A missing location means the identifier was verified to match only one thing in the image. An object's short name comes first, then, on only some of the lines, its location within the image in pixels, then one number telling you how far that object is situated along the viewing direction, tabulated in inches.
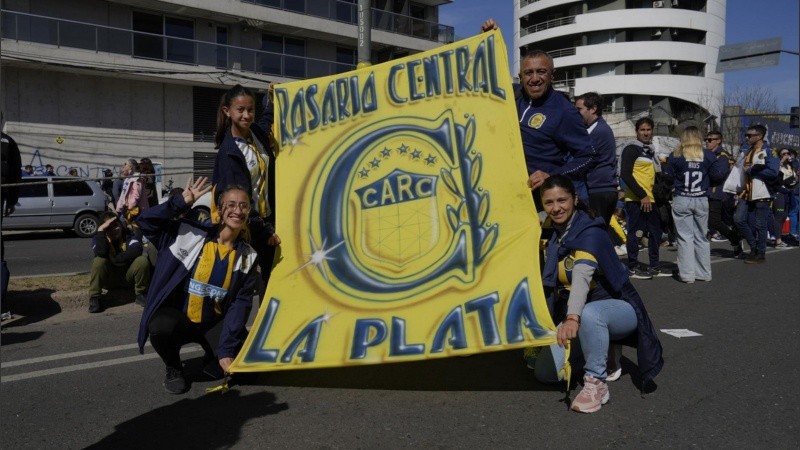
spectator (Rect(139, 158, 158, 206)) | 405.1
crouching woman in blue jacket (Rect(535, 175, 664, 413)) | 139.6
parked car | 640.4
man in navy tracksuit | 165.5
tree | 1533.0
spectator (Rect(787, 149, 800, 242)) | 498.9
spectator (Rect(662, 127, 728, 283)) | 299.3
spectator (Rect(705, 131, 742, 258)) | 400.5
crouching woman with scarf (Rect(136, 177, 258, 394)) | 152.2
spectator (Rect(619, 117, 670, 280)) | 307.4
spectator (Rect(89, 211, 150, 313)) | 244.1
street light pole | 344.5
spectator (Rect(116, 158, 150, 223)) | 359.9
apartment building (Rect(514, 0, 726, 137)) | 2014.0
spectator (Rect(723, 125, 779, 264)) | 370.6
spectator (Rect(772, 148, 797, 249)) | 459.8
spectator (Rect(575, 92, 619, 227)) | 244.2
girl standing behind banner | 164.1
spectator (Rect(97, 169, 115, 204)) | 736.3
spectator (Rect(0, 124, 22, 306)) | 243.6
